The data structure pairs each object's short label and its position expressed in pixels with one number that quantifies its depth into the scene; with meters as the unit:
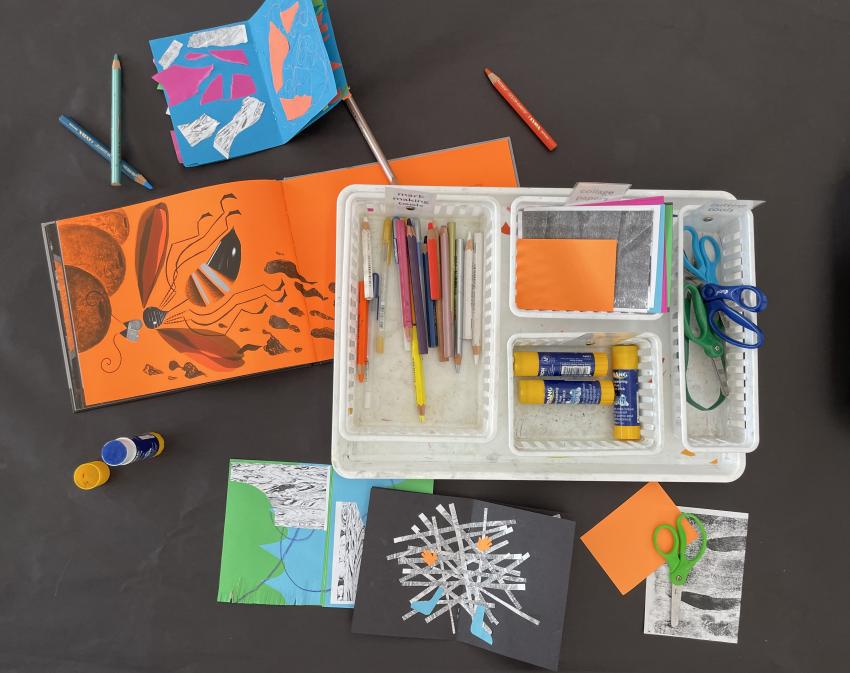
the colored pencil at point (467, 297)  0.73
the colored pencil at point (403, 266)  0.73
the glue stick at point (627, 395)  0.72
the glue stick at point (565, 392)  0.71
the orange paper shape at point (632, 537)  0.78
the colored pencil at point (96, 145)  0.79
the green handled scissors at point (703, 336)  0.70
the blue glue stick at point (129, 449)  0.70
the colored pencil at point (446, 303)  0.73
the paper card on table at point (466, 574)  0.76
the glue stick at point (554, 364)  0.71
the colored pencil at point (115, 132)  0.78
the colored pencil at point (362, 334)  0.73
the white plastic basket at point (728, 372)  0.68
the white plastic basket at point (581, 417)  0.69
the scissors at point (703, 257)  0.72
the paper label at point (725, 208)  0.65
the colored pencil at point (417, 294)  0.73
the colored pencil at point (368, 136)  0.78
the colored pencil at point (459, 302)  0.74
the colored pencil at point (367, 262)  0.73
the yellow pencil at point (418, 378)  0.73
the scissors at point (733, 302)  0.65
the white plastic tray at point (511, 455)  0.73
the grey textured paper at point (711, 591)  0.78
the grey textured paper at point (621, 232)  0.67
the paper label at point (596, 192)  0.60
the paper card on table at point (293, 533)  0.77
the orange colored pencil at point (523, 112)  0.80
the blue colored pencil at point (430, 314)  0.74
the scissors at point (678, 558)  0.77
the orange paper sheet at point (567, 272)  0.68
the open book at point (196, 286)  0.77
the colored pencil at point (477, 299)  0.75
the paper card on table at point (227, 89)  0.78
